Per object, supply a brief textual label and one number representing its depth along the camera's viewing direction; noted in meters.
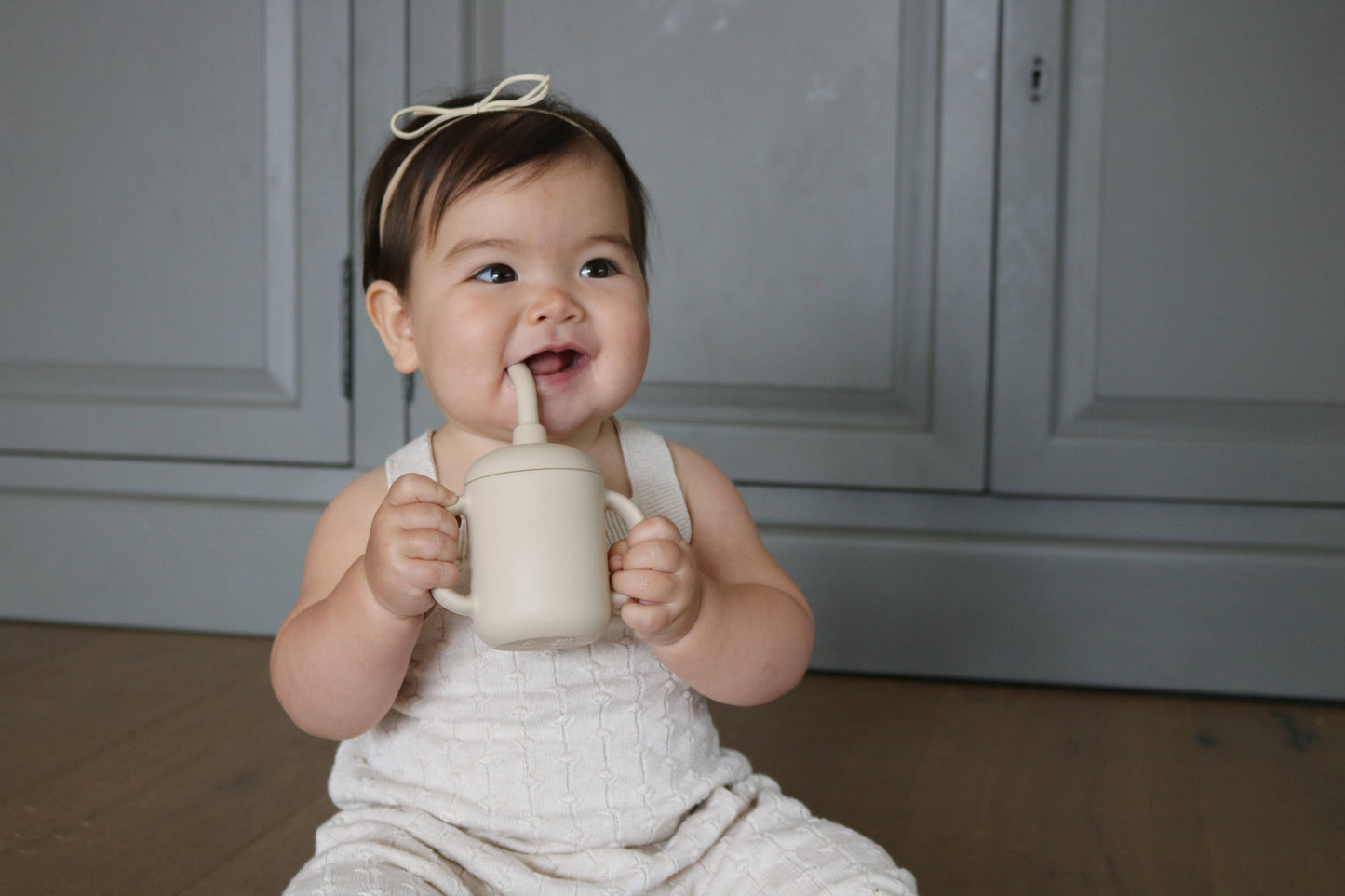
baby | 0.67
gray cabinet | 1.22
